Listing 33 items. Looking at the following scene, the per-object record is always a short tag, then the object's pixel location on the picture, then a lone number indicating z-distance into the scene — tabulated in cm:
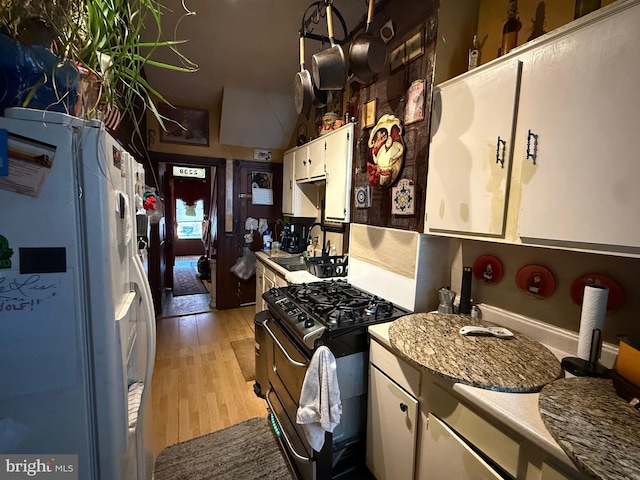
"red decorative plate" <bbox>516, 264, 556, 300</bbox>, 122
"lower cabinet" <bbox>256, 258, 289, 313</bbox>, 275
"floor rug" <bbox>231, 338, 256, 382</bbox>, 252
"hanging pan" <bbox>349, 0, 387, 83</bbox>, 146
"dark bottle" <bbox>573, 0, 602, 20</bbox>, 96
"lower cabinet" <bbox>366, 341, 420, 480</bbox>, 121
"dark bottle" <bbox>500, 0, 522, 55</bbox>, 121
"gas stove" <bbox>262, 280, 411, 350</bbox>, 139
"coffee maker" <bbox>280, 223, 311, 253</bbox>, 346
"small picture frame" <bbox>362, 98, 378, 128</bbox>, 190
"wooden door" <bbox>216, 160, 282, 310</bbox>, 400
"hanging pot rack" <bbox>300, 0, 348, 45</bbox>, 180
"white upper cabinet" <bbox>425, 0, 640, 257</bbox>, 82
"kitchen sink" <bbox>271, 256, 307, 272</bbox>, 278
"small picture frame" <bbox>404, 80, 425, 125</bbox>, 151
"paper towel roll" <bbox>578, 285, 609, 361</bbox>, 96
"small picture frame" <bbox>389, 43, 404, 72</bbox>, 166
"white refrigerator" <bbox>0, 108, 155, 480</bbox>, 72
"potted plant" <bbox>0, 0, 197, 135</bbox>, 74
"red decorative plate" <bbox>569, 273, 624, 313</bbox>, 102
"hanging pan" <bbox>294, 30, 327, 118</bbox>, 194
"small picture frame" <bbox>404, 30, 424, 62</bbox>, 151
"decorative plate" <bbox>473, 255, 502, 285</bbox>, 142
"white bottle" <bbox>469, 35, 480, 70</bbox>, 135
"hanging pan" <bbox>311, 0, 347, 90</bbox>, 160
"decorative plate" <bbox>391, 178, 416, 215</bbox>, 160
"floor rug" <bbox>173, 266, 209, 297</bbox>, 502
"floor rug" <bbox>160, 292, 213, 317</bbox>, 397
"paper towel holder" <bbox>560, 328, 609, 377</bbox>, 97
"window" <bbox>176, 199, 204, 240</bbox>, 758
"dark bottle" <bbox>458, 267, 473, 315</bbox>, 145
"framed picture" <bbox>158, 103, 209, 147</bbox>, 362
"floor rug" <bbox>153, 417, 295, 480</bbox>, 157
